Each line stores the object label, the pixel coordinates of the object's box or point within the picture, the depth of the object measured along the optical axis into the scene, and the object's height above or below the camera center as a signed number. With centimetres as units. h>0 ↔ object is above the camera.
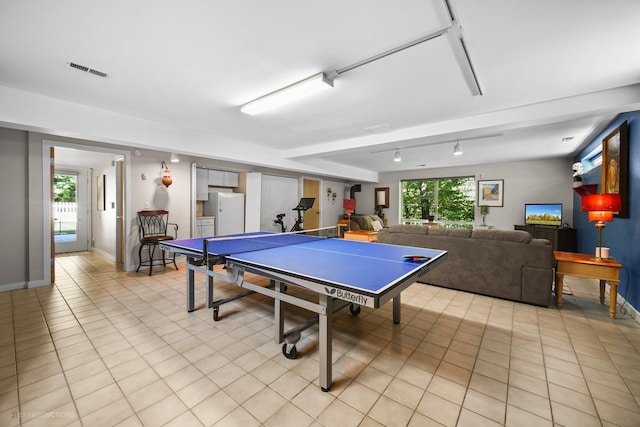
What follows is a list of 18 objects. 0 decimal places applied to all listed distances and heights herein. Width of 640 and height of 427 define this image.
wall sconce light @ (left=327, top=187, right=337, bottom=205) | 944 +54
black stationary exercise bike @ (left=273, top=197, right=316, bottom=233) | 649 +10
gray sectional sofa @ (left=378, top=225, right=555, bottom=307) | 318 -66
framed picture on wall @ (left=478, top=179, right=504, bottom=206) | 751 +58
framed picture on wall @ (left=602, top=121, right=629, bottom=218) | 315 +62
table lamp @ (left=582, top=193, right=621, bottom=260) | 294 +8
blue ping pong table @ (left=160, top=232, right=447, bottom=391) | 157 -43
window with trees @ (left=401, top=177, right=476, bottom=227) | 826 +37
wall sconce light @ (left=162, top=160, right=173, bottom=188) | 506 +62
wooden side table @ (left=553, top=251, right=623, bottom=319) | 287 -67
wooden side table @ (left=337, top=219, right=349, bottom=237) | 887 -56
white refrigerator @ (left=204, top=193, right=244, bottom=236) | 597 -3
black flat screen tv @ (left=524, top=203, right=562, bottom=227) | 637 -5
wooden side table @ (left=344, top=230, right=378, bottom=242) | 617 -62
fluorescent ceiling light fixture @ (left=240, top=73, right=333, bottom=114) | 259 +130
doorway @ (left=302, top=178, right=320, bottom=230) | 852 +21
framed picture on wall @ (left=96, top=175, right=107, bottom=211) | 621 +42
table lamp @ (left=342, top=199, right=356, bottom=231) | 878 +18
